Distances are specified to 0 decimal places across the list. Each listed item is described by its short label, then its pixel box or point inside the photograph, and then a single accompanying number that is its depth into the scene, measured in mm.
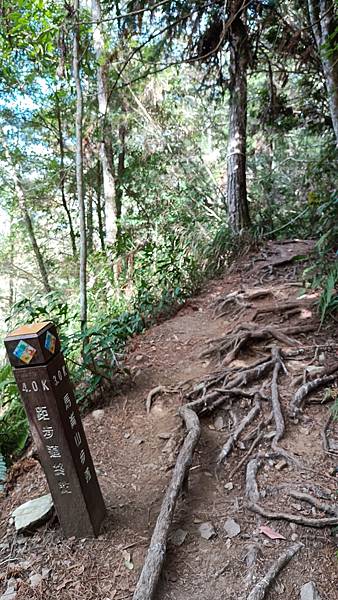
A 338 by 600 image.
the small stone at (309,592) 1835
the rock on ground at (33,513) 2479
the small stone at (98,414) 3749
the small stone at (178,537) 2278
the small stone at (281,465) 2648
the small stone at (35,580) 2117
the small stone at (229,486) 2617
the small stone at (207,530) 2295
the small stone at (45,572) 2162
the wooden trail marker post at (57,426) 2061
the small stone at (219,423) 3230
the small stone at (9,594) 2052
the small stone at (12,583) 2124
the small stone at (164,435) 3256
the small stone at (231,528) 2277
